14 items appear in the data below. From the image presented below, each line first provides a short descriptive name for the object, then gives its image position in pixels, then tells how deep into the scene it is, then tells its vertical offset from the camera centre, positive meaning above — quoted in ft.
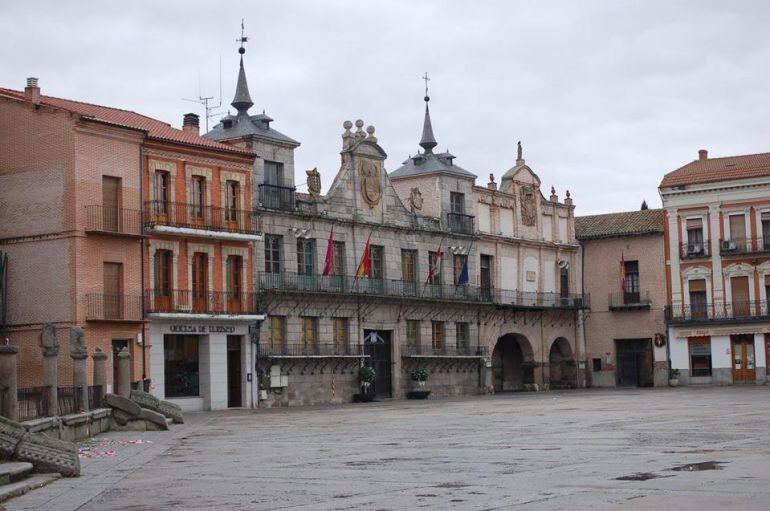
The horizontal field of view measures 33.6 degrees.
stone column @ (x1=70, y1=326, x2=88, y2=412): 91.15 +0.59
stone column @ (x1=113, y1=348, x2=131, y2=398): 108.99 -0.45
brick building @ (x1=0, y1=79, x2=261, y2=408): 137.90 +14.62
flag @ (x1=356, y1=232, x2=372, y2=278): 174.50 +13.63
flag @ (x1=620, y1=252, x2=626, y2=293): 220.64 +14.56
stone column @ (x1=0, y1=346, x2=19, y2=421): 66.18 -0.43
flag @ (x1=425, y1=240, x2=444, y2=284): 192.03 +14.84
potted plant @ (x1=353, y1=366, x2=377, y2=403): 173.68 -2.48
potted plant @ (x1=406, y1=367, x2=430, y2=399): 182.88 -2.85
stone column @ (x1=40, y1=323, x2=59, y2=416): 80.23 +0.29
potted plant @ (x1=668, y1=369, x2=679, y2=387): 211.41 -3.46
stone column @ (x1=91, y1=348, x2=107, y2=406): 102.50 -0.04
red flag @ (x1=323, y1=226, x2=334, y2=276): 167.84 +14.26
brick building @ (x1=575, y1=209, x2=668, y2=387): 218.79 +9.46
